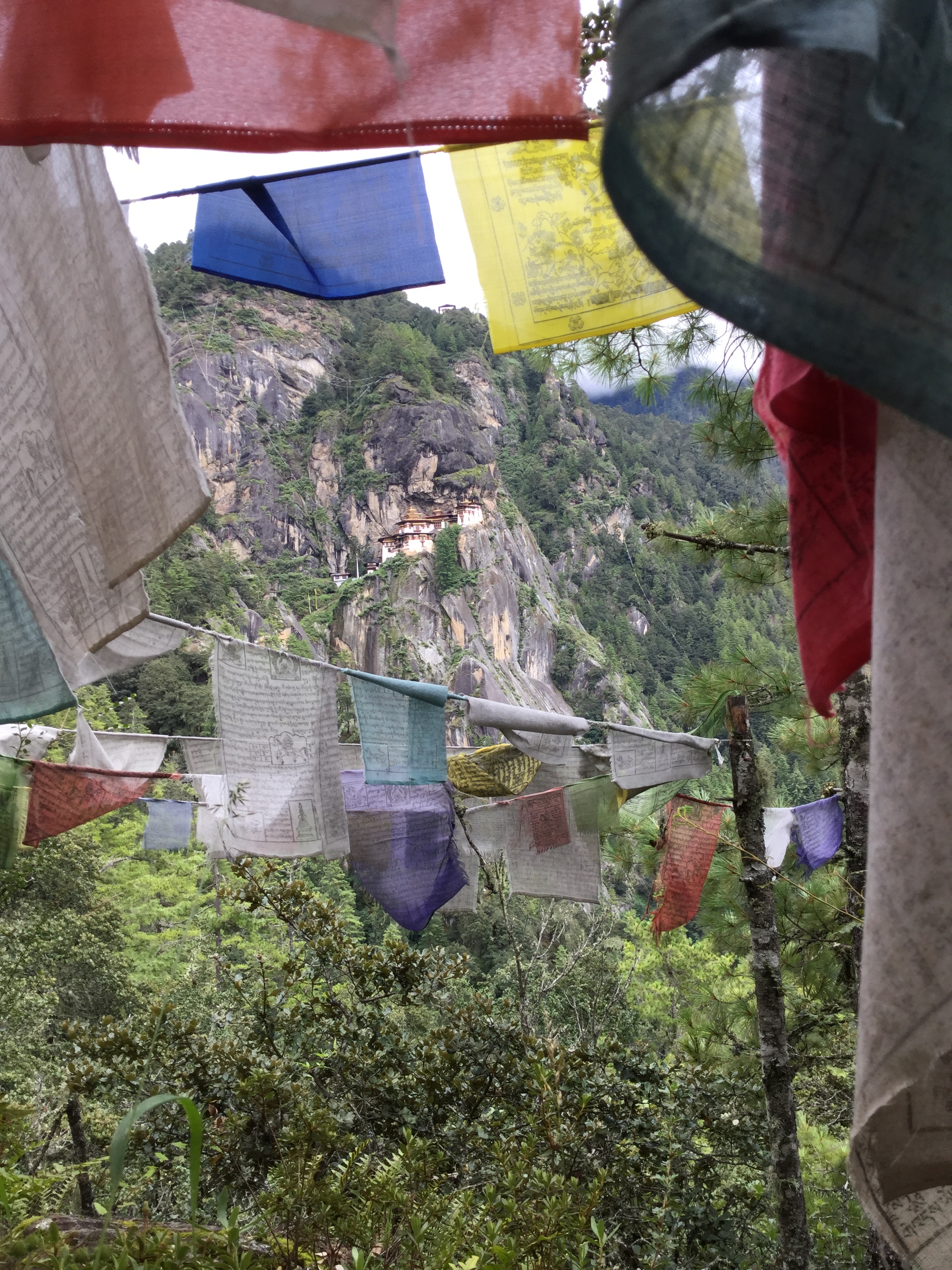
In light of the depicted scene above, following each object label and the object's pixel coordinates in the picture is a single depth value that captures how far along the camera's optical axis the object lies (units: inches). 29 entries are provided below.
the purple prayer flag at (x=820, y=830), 195.0
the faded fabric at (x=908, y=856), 19.2
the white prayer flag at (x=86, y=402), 38.0
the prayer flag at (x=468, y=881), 152.3
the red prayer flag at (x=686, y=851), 168.6
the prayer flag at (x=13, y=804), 149.6
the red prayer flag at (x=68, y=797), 153.3
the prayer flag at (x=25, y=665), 51.1
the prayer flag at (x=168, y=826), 241.0
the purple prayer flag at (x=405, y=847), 142.6
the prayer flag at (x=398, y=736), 116.4
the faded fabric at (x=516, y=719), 123.0
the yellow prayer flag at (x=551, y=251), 54.1
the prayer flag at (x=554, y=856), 159.6
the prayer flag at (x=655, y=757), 144.7
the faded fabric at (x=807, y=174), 19.3
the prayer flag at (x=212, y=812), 151.5
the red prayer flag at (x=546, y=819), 159.9
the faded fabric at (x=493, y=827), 163.3
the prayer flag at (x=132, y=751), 185.2
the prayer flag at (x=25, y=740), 156.2
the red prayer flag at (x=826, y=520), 26.2
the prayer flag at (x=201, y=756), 180.2
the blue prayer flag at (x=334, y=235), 61.1
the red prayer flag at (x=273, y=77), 28.9
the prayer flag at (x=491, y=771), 152.7
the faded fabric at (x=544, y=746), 138.7
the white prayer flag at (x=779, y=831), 203.3
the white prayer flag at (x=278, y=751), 111.3
